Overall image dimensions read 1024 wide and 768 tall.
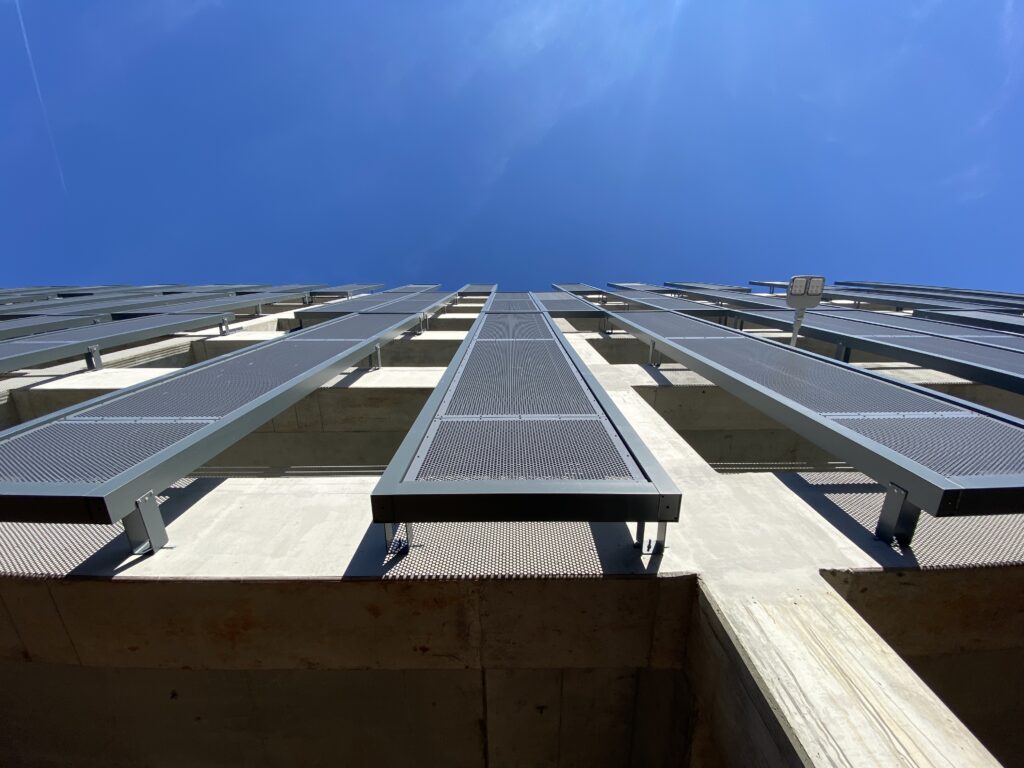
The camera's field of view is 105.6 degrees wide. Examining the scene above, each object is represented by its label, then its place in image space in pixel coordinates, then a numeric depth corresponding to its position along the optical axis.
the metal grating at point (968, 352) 5.79
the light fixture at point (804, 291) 5.82
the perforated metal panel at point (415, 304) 12.53
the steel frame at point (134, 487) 2.35
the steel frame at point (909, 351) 5.27
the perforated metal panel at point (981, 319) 10.48
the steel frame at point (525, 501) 2.36
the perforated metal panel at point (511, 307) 12.97
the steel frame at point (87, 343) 5.99
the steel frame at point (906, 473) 2.37
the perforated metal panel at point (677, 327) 8.08
